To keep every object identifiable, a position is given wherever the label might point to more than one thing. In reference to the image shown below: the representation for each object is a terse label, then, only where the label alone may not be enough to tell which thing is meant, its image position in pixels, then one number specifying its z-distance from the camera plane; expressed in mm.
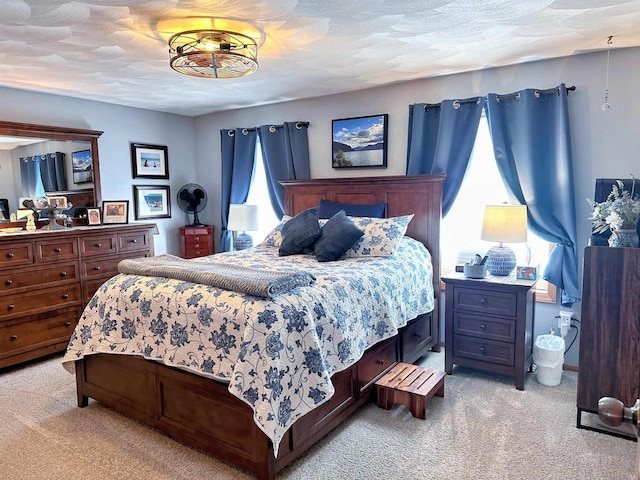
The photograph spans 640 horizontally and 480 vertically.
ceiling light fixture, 2508
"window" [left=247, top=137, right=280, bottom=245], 5016
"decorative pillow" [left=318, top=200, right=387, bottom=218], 3854
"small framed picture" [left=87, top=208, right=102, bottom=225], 4258
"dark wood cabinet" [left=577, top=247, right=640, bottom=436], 2342
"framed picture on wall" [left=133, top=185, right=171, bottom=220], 4892
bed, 1947
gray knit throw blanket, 2102
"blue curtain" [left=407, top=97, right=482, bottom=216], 3596
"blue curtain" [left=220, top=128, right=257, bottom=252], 4961
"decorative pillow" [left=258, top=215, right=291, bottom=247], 3923
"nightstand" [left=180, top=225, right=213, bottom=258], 5160
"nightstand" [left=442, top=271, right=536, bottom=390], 2990
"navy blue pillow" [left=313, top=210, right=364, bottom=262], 3203
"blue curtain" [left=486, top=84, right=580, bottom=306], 3219
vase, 2408
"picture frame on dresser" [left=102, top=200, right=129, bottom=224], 4383
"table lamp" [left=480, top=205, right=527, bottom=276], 3098
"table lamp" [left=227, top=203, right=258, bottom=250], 4469
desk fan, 5223
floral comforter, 1925
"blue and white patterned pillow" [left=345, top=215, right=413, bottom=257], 3270
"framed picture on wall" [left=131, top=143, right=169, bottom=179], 4820
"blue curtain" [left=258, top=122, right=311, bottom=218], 4562
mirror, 3789
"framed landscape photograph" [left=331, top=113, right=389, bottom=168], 4086
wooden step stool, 2578
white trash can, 3014
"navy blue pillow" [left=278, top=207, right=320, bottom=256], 3443
